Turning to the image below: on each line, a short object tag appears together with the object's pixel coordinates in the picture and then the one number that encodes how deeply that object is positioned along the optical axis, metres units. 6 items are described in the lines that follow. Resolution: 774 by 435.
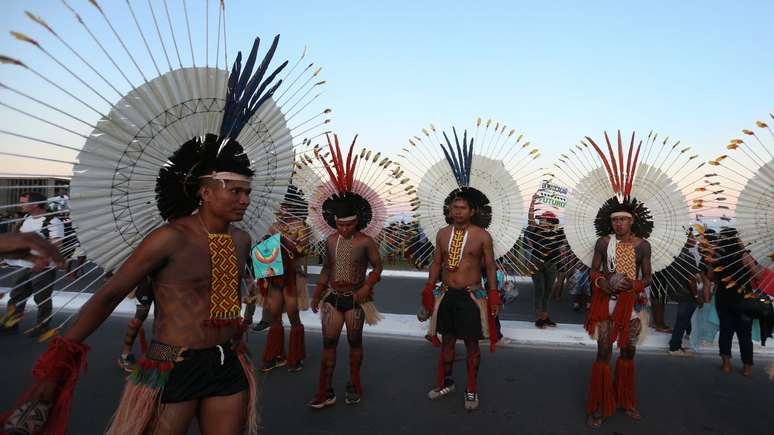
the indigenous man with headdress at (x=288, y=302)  5.43
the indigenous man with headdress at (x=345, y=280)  4.39
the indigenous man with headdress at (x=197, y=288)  2.15
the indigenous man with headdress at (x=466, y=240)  4.58
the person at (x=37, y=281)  5.57
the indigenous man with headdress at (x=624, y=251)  4.23
